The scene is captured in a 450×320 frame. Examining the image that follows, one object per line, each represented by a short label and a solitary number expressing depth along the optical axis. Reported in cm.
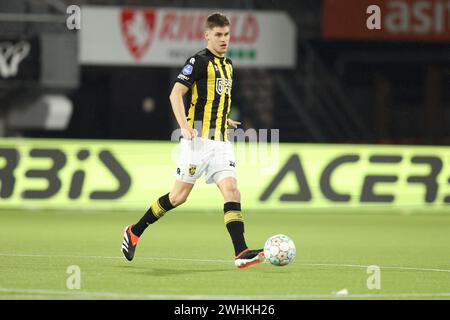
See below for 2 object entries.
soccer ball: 1094
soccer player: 1107
